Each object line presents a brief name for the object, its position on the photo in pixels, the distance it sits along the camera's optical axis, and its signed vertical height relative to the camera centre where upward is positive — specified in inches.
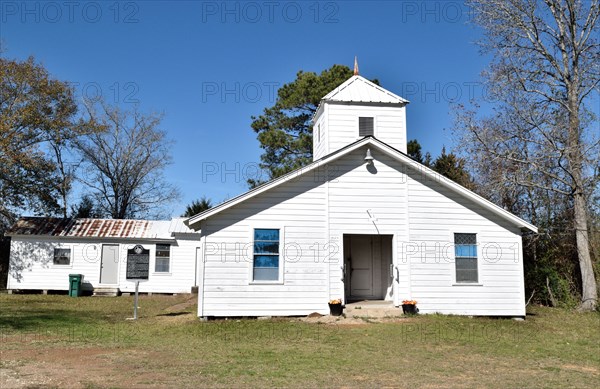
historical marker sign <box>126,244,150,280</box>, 682.2 -11.5
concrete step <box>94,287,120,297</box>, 1045.8 -70.2
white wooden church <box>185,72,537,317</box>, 602.5 +24.6
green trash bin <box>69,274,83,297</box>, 1011.9 -53.3
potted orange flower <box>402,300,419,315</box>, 602.4 -55.7
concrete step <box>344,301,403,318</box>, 597.6 -59.1
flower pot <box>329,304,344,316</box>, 587.8 -56.4
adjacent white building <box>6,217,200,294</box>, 1047.6 +2.9
